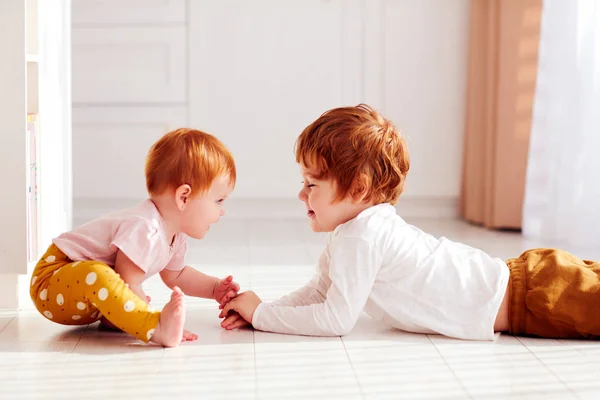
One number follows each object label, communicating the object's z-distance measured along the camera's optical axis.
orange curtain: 3.74
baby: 2.22
